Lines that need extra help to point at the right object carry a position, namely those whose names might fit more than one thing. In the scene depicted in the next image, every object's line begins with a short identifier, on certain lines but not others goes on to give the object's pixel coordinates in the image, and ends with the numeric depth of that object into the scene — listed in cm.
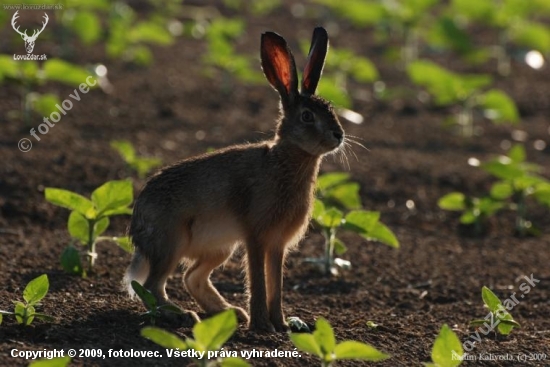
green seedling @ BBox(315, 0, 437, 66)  2841
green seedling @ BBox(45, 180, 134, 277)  1293
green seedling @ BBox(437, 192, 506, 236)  1650
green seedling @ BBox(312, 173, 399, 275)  1383
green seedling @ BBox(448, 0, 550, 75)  2848
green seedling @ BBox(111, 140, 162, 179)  1745
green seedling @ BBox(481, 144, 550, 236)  1620
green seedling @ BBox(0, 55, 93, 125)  1919
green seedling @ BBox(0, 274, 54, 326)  1097
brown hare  1218
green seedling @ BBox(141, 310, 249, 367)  906
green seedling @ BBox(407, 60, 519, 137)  2223
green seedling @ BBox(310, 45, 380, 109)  2453
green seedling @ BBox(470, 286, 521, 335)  1173
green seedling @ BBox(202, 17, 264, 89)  2375
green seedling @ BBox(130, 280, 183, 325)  1122
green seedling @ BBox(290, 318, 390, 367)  922
